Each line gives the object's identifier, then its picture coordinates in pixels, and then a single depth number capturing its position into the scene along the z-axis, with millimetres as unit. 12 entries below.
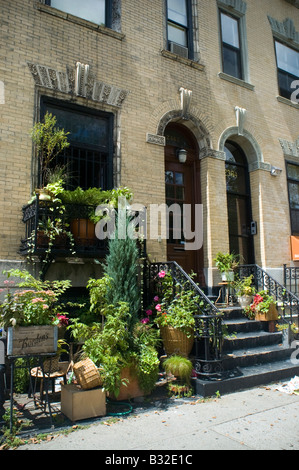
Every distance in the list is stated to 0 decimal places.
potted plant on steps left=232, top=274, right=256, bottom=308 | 7867
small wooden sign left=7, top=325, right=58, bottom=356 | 4238
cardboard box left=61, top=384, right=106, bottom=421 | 4457
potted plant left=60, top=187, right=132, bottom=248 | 6281
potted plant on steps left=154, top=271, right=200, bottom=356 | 5836
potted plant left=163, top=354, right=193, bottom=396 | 5355
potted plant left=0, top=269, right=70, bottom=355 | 4264
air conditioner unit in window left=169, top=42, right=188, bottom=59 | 9184
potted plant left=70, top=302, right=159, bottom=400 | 4934
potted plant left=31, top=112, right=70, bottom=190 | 6617
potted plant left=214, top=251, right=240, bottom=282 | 8492
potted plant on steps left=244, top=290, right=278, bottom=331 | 7434
